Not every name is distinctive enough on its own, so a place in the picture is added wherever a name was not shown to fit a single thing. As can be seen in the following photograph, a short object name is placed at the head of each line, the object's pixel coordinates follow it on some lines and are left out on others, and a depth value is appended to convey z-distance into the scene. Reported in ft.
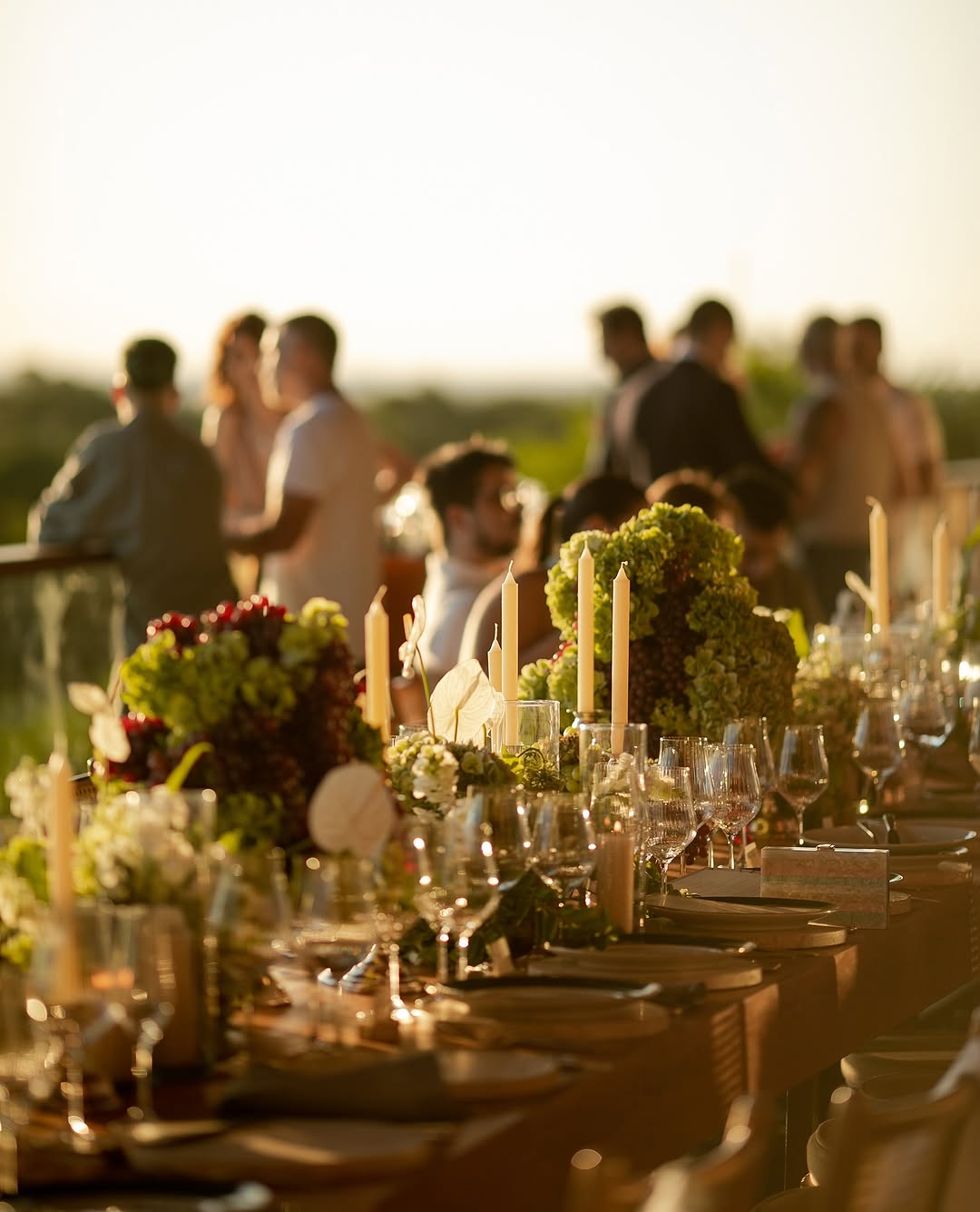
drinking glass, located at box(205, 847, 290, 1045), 10.43
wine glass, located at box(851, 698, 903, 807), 18.22
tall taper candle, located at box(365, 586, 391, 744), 13.46
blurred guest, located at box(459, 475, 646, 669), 25.38
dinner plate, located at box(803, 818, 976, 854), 16.61
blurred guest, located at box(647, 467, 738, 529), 26.21
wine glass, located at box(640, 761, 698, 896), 14.45
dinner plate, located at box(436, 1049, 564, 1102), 9.90
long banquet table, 9.40
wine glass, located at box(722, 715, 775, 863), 15.73
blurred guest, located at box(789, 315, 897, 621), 48.13
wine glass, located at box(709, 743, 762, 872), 15.19
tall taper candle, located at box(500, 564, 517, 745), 15.35
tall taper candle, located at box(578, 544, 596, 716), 15.45
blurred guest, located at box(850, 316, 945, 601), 48.65
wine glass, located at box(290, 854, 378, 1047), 10.71
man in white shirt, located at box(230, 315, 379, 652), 35.75
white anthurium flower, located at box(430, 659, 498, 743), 14.15
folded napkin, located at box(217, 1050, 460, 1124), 9.50
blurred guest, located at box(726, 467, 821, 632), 30.53
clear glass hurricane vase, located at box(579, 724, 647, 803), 14.03
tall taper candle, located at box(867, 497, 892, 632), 21.44
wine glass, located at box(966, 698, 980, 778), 18.92
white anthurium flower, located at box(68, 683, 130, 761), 11.48
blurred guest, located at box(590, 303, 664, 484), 42.09
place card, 14.08
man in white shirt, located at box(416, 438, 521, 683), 28.81
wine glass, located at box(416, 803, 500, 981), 11.31
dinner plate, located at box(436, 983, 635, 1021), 11.14
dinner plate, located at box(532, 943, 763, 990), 12.09
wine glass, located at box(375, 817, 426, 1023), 11.13
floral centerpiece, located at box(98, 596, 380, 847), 11.70
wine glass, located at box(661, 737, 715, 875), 15.02
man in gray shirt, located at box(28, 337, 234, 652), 35.15
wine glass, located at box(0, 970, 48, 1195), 9.20
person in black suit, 40.59
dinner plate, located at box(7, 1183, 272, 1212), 8.34
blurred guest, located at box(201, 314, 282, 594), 42.29
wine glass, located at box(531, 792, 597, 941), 12.24
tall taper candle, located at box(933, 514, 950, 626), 23.44
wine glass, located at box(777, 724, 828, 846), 16.38
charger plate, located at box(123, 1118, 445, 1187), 8.77
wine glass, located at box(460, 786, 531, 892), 11.86
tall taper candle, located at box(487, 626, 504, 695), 16.53
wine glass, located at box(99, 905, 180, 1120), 9.77
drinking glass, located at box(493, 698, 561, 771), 14.84
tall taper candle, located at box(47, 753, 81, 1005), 10.00
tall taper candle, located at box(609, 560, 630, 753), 15.49
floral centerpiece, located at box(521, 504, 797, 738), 16.96
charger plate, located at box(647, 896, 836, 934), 13.52
